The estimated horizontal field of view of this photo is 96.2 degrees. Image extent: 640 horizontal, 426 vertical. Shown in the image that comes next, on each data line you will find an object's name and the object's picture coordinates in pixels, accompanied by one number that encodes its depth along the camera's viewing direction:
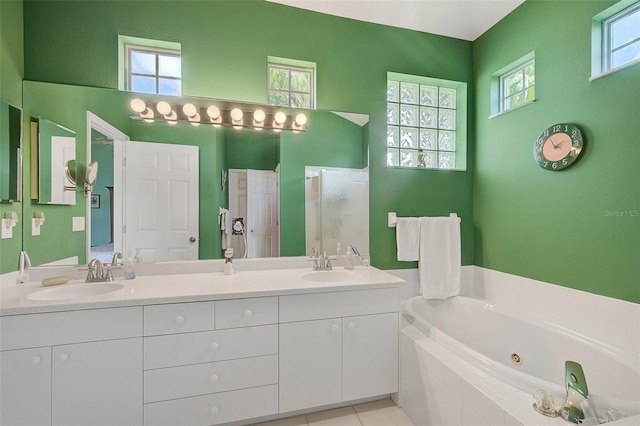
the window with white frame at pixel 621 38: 1.67
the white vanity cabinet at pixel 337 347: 1.68
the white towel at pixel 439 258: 2.48
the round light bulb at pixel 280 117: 2.23
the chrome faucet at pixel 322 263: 2.18
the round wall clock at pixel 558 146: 1.84
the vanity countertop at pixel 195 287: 1.39
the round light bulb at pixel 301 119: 2.26
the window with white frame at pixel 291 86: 2.32
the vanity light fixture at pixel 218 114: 1.99
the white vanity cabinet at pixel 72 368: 1.33
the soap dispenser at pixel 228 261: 2.00
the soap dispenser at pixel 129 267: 1.86
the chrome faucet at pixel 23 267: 1.70
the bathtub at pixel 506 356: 1.24
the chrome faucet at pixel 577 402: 1.07
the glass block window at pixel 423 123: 2.64
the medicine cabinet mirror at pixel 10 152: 1.60
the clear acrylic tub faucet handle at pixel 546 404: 1.12
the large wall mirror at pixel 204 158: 1.90
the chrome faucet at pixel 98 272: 1.79
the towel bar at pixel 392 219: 2.46
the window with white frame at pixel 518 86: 2.27
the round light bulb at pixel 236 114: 2.14
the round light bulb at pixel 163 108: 2.00
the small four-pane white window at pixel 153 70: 2.11
